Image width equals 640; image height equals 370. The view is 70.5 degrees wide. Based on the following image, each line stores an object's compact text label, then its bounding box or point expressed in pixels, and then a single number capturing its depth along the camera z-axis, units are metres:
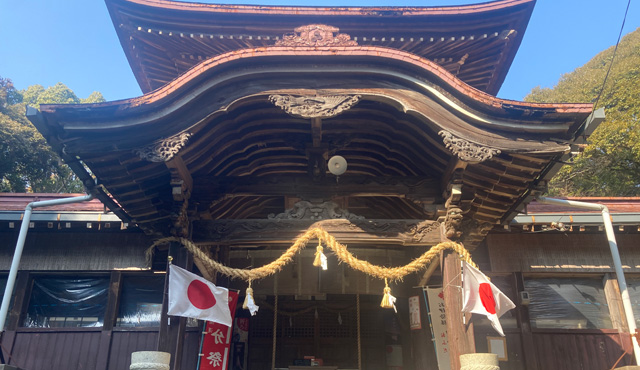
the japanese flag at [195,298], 6.38
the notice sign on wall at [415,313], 9.16
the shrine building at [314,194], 6.21
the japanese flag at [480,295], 6.38
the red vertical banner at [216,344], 8.30
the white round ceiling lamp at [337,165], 7.06
